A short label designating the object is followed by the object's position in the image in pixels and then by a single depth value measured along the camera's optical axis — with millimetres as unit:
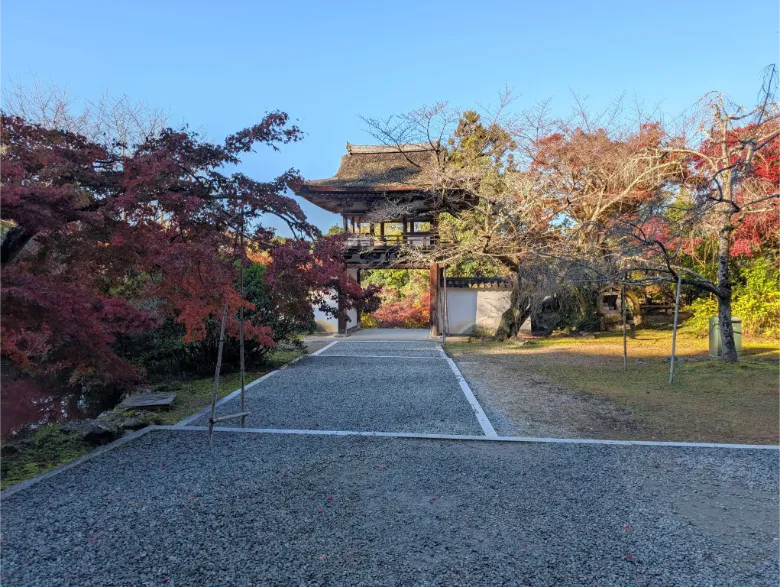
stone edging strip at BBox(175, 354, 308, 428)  5383
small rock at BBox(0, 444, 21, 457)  4383
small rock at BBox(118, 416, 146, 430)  5012
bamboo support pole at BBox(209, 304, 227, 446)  4469
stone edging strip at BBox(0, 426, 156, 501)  3433
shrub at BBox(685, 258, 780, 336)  12281
